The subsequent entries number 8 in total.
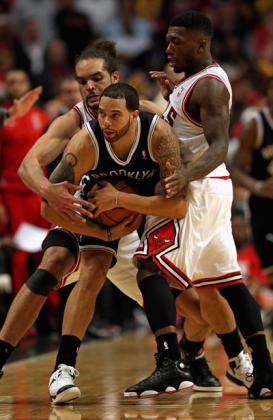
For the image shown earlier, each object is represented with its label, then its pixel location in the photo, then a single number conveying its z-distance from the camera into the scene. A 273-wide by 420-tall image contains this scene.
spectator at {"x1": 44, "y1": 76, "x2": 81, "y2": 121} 16.86
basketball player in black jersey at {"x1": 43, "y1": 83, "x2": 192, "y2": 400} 10.16
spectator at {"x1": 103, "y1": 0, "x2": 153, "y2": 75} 27.03
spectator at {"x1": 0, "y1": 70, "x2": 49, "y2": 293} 19.47
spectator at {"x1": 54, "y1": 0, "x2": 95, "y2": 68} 27.52
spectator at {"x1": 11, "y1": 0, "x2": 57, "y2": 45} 28.05
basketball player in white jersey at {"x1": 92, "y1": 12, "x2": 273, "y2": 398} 10.26
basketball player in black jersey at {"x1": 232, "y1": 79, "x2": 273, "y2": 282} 15.78
